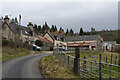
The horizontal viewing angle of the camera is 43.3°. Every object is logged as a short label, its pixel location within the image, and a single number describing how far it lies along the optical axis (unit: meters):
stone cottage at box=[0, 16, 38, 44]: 42.72
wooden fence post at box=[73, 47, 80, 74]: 10.30
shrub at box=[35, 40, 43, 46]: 48.18
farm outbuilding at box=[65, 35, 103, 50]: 57.91
